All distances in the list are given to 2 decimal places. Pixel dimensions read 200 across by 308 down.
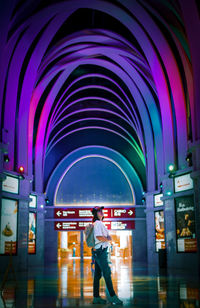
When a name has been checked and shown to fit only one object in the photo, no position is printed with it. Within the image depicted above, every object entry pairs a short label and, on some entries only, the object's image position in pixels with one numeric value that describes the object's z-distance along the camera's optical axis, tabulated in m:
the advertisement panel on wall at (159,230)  19.41
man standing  5.32
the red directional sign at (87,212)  25.27
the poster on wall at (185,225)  13.26
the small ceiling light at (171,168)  14.41
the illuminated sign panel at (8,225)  13.43
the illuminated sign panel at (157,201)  19.55
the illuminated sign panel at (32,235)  19.55
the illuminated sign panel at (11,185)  13.69
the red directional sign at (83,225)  25.13
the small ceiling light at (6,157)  12.95
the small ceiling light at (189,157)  12.72
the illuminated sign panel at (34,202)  19.91
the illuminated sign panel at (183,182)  13.41
